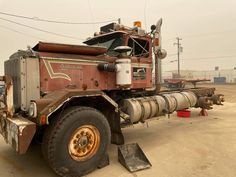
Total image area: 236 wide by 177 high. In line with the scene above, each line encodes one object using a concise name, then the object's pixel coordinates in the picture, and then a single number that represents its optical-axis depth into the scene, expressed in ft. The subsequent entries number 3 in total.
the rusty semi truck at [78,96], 9.76
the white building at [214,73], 245.31
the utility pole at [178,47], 136.76
